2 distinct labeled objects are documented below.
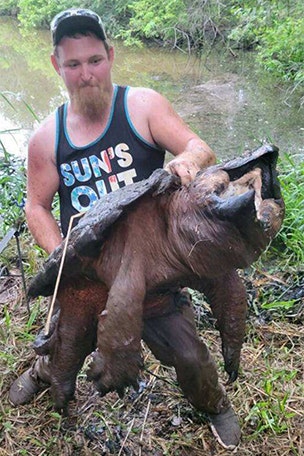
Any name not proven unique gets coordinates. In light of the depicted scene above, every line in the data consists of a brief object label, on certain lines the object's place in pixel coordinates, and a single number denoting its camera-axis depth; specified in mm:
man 1955
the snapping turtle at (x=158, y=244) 1163
